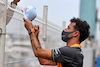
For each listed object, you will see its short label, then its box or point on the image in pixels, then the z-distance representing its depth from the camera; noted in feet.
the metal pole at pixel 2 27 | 12.72
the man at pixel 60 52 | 13.16
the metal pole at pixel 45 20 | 21.26
